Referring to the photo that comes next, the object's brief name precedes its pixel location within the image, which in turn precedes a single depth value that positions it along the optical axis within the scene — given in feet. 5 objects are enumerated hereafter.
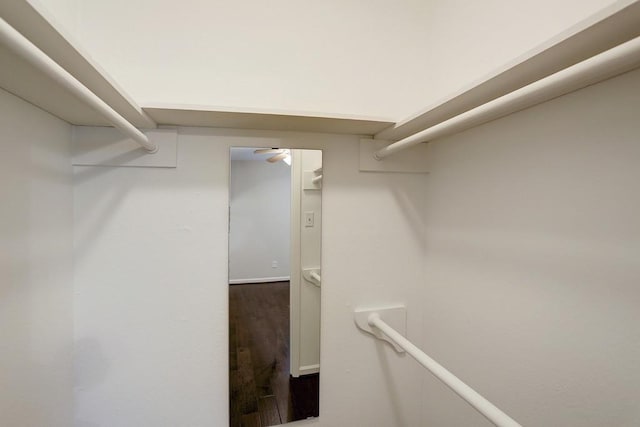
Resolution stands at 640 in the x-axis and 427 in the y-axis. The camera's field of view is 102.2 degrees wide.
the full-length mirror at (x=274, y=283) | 3.03
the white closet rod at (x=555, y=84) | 1.15
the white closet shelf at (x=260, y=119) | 2.35
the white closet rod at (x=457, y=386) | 1.65
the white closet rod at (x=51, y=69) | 1.02
